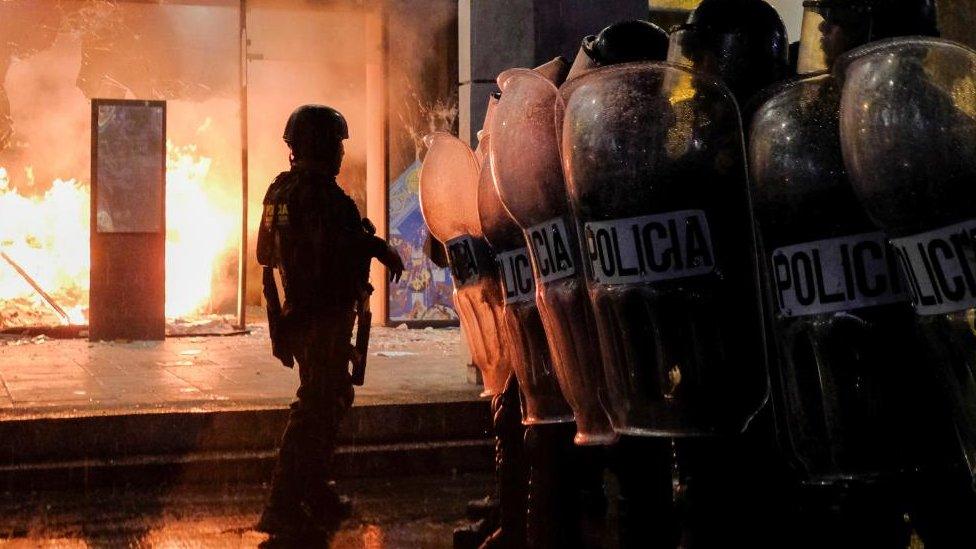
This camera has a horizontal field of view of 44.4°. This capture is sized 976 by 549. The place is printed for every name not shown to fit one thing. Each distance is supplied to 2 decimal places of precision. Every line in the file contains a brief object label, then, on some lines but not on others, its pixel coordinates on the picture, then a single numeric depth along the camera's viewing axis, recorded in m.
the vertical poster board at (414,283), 14.87
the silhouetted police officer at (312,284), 5.33
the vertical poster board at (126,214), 12.43
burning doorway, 15.19
